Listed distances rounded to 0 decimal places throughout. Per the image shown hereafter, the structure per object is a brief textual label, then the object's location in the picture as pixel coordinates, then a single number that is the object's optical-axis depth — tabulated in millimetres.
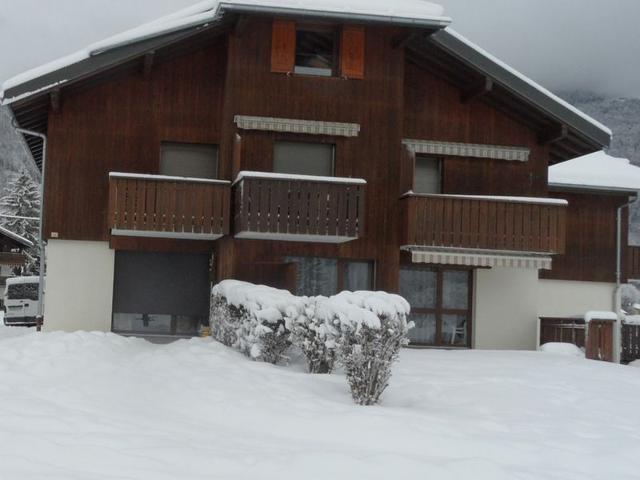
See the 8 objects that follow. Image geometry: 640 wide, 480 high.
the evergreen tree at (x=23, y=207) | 55594
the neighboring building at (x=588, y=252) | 23234
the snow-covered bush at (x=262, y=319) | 12633
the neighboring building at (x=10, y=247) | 39438
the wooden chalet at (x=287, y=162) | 17188
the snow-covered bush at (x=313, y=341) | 12141
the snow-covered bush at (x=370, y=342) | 10039
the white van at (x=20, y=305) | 28828
